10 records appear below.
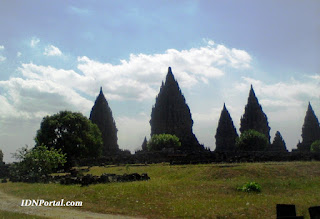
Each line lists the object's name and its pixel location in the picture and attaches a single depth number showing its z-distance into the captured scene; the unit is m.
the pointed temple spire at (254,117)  90.44
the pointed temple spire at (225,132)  90.12
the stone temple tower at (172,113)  87.75
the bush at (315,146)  69.18
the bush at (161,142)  61.34
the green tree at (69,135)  52.56
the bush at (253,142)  71.69
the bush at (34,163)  29.50
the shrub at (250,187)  16.38
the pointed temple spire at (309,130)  83.19
